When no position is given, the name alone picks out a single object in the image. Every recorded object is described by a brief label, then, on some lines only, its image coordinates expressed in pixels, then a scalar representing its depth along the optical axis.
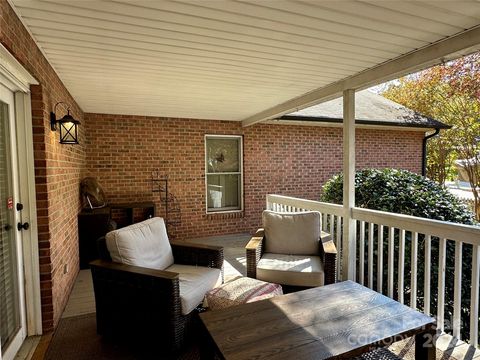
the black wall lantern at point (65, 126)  2.88
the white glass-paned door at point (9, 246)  2.11
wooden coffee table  1.48
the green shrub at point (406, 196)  3.27
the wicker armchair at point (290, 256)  2.89
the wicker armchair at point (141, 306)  2.16
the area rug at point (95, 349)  2.21
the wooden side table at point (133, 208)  5.19
